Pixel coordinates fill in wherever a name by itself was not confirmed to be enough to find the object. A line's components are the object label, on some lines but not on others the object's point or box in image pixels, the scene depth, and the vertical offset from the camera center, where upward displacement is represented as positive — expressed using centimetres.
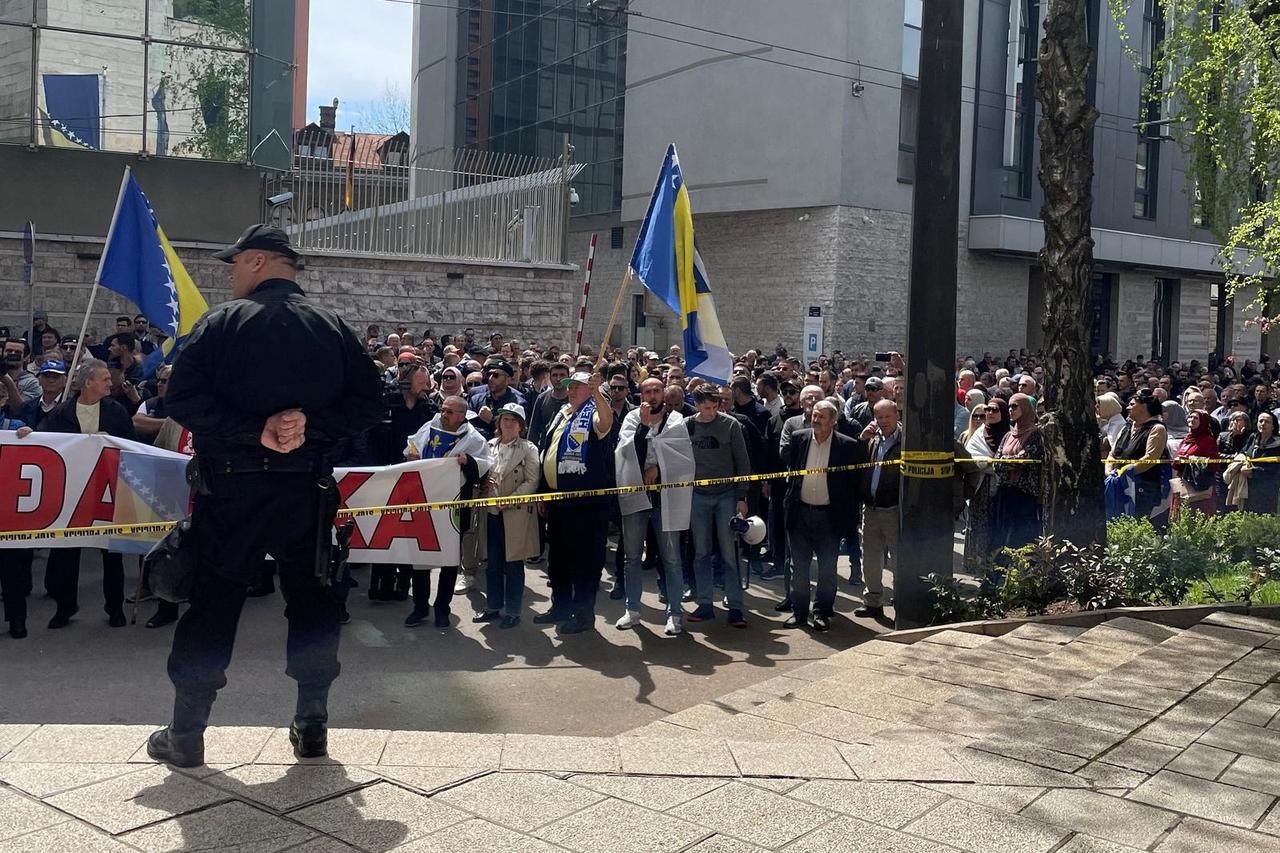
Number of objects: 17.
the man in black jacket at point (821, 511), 967 -106
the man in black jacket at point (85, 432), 873 -59
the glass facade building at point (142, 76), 2044 +457
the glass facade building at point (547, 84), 3947 +950
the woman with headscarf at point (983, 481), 1086 -86
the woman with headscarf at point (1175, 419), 1457 -37
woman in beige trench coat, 930 -112
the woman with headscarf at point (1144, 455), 1166 -64
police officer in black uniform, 448 -45
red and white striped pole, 1340 +79
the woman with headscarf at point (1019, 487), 1071 -90
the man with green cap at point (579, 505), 927 -103
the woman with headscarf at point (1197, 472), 1218 -83
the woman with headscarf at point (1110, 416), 1268 -32
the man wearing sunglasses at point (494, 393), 1123 -28
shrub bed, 823 -129
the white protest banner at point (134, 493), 818 -96
